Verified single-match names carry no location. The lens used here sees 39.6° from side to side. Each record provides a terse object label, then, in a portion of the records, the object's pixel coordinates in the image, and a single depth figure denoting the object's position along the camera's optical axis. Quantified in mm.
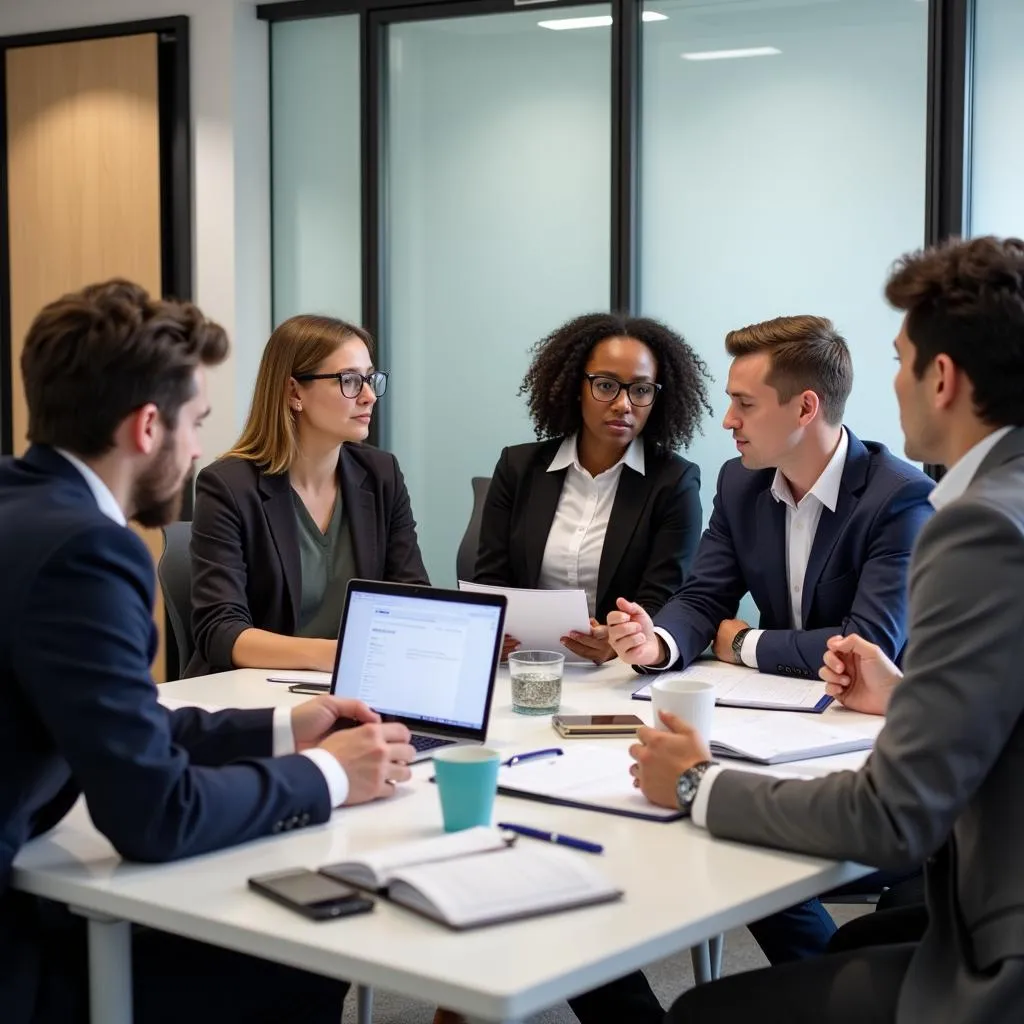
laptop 2141
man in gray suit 1557
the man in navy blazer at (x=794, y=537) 2691
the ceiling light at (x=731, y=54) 4590
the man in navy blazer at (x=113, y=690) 1591
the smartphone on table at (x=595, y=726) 2238
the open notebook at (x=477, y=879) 1478
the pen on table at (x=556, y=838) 1695
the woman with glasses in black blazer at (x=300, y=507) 3010
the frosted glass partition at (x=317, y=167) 5367
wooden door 5477
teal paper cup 1750
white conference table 1365
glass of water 2395
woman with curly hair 3354
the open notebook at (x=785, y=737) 2055
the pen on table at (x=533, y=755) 2068
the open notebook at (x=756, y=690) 2449
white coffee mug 2029
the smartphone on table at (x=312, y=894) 1494
